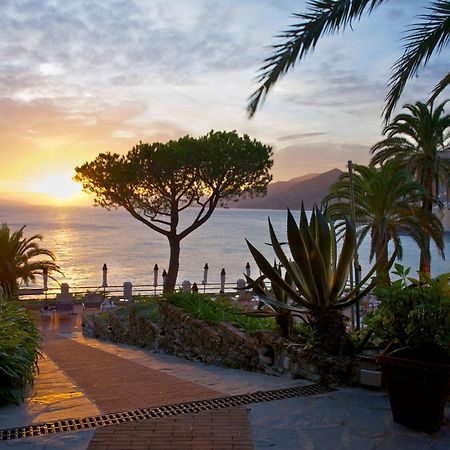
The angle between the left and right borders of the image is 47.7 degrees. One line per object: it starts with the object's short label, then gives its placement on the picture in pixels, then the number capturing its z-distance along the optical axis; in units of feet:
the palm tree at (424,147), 53.36
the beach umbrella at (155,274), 71.72
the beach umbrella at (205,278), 71.66
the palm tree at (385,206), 47.85
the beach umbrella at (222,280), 67.08
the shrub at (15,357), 14.35
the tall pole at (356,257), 18.19
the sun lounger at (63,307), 57.98
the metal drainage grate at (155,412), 11.50
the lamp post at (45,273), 55.93
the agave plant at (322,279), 16.10
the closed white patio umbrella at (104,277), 69.19
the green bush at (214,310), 22.66
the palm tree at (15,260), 49.21
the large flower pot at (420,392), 11.44
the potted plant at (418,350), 11.50
